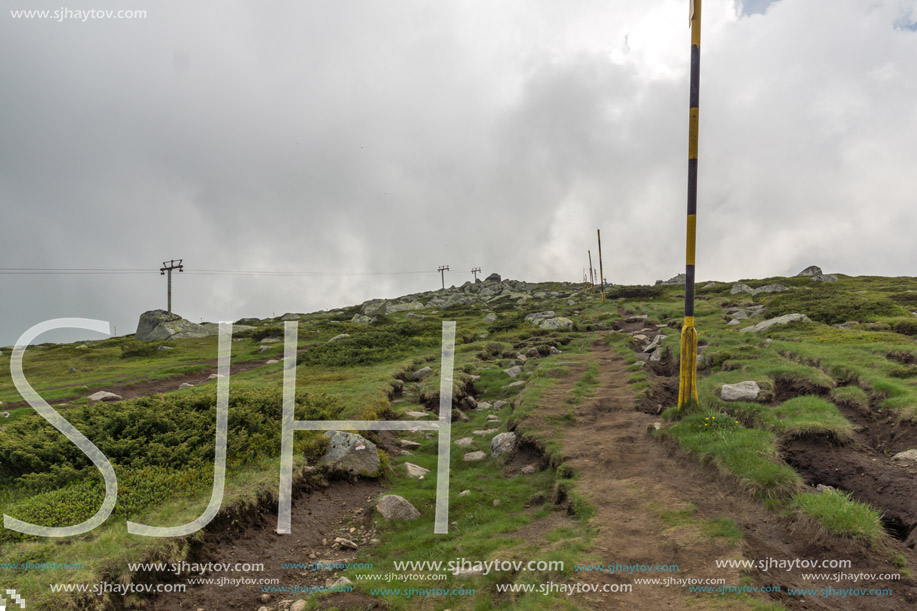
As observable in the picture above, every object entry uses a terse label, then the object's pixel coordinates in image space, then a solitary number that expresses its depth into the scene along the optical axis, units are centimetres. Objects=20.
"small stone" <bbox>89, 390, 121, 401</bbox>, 2434
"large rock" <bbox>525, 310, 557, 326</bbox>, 5079
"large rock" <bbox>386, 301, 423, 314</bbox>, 9262
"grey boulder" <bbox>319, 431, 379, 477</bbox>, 1370
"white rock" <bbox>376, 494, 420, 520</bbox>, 1145
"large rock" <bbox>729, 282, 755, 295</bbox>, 5892
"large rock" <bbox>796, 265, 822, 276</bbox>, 8425
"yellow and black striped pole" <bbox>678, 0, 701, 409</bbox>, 1304
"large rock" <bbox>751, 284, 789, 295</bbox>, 5806
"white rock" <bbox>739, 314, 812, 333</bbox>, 2862
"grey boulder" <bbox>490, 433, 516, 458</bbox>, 1512
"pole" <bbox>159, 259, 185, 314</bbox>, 7556
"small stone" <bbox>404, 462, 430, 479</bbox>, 1441
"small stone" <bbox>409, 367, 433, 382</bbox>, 2734
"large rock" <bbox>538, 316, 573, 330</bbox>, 4532
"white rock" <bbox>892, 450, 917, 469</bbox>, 990
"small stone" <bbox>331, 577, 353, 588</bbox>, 822
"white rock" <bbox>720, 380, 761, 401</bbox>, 1483
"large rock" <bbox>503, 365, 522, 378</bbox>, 2695
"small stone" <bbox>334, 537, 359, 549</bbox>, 1030
